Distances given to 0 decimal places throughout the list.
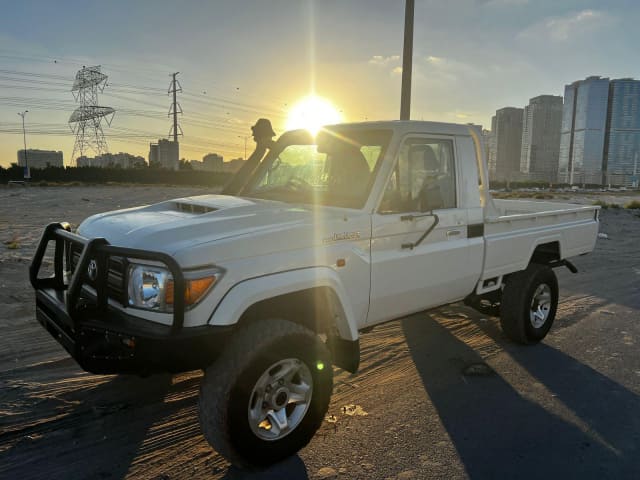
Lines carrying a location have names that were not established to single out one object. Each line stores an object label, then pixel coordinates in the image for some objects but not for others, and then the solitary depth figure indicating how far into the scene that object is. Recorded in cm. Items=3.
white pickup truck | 259
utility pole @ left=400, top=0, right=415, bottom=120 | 875
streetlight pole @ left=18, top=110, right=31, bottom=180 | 3967
